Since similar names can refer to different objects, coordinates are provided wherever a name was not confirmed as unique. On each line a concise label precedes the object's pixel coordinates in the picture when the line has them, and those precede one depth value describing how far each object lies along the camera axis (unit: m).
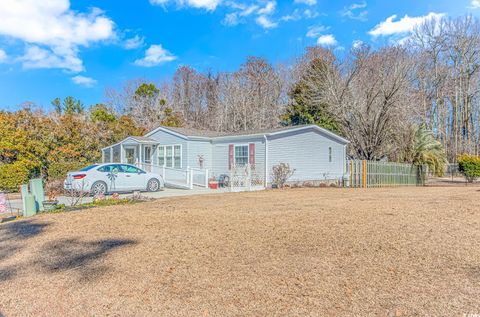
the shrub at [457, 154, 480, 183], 24.61
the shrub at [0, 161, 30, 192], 17.05
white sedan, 14.17
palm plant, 22.30
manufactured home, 18.62
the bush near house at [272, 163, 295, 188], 18.34
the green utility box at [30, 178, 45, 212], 9.85
